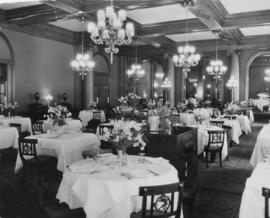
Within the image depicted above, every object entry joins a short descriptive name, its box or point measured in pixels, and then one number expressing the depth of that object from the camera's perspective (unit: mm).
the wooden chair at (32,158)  5703
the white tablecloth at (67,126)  7256
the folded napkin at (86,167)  3537
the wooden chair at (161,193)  2672
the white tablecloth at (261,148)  5815
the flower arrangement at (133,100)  8482
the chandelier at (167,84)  17719
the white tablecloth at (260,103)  19734
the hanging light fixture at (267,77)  24820
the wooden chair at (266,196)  2544
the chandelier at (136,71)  16766
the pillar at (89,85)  14898
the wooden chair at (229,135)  9219
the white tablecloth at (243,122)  12086
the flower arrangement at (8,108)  10656
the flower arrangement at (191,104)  14993
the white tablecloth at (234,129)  9688
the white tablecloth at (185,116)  11498
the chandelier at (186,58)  10797
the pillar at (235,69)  16203
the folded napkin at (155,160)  3925
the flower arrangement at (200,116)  8493
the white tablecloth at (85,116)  13453
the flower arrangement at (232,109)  11984
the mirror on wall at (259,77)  25047
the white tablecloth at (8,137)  7633
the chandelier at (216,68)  13867
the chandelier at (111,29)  6523
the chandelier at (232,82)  15930
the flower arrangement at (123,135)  3662
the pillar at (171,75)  17578
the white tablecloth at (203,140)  7520
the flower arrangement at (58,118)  6574
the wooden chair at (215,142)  7203
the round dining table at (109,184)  3217
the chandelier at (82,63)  11331
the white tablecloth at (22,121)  9819
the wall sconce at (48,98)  12742
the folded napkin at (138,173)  3356
